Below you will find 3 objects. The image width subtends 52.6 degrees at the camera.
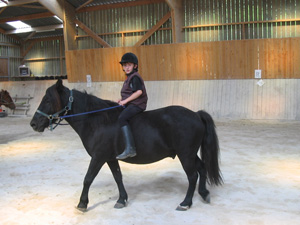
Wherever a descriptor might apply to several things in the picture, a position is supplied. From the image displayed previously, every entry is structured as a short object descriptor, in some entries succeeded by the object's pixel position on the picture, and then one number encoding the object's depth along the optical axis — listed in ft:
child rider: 12.28
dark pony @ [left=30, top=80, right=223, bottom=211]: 12.36
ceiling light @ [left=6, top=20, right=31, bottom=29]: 69.62
